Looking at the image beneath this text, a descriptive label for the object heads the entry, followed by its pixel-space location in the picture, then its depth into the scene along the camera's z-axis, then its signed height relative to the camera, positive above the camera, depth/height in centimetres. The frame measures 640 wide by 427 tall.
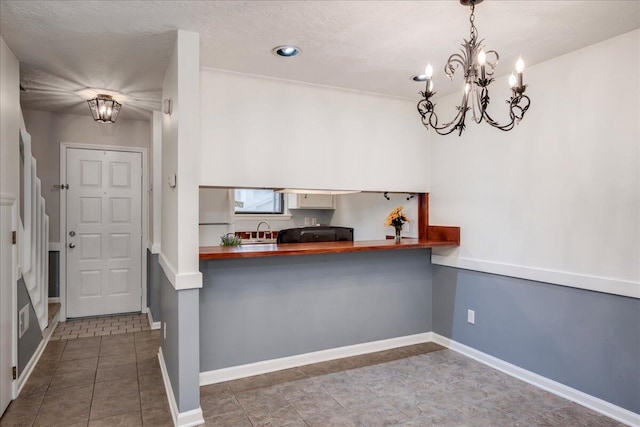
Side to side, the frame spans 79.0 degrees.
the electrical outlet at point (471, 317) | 345 -99
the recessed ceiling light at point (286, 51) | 259 +105
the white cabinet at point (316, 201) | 502 +5
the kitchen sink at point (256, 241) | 498 -48
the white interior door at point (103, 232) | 462 -36
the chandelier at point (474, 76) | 173 +61
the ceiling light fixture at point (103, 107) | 369 +92
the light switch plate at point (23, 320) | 288 -90
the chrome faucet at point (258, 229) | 520 -33
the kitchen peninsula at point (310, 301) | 299 -83
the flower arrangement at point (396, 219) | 373 -13
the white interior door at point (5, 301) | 245 -65
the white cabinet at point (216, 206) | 432 -3
